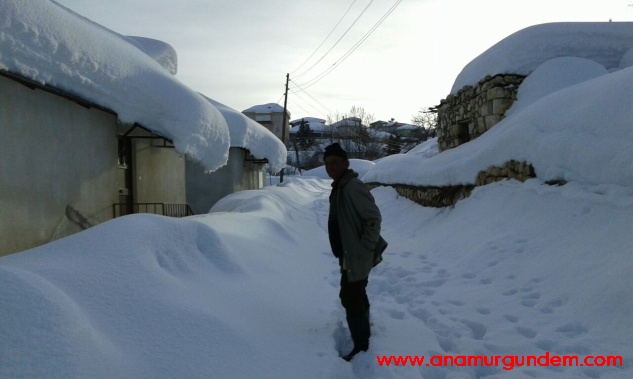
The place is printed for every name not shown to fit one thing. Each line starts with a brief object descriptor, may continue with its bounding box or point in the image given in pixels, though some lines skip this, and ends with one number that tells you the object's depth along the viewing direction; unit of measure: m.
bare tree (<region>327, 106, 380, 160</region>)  59.25
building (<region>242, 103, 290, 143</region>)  50.44
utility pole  36.68
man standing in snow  3.49
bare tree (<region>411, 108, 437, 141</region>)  56.65
